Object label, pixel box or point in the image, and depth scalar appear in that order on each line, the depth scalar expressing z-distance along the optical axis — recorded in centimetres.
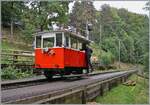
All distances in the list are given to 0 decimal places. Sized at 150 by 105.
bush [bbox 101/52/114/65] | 5564
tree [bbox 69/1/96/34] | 7831
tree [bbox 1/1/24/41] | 4369
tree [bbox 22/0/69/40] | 3931
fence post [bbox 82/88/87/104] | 1148
